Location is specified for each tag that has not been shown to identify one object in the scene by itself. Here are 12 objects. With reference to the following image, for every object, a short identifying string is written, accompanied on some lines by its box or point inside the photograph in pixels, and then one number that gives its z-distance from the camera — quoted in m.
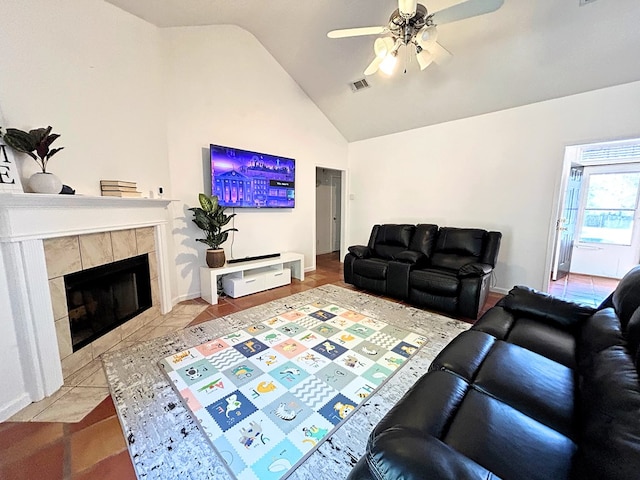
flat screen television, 3.44
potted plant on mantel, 1.71
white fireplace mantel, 1.61
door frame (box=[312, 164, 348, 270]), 5.54
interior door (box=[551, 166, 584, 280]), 3.92
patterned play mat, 1.38
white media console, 3.29
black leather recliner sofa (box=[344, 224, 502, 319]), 2.93
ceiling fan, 1.88
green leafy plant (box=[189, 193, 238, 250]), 3.17
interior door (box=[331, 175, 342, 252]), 6.76
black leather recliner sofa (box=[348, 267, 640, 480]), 0.70
